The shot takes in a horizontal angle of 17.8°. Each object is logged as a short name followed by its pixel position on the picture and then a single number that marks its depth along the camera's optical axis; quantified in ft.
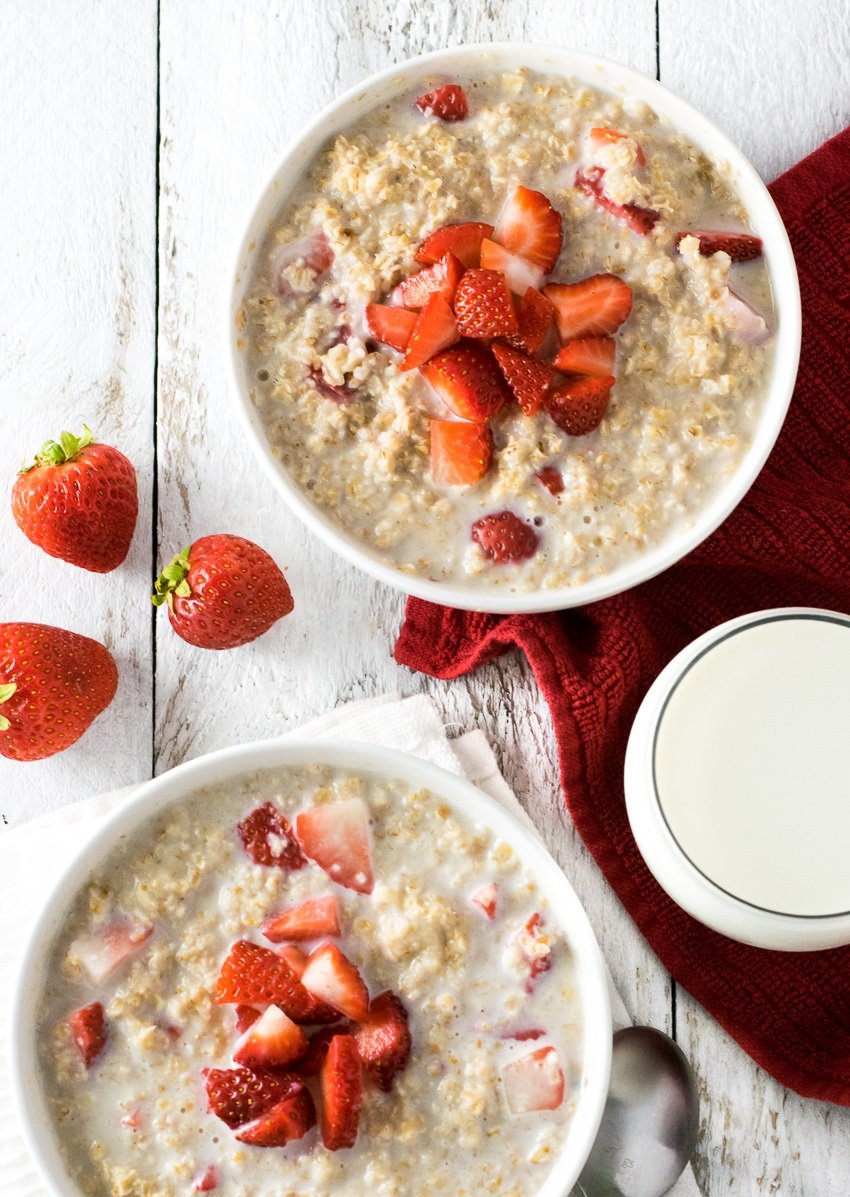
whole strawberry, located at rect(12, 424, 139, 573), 2.49
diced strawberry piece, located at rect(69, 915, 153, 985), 2.37
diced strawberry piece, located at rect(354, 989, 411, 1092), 2.35
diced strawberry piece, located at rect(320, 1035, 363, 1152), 2.33
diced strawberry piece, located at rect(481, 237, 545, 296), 2.40
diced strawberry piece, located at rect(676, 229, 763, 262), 2.44
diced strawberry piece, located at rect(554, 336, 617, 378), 2.41
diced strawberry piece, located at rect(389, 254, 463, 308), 2.40
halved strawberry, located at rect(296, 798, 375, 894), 2.39
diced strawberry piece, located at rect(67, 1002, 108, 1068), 2.36
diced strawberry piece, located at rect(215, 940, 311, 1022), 2.36
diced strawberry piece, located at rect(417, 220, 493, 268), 2.41
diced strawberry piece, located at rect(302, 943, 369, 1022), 2.35
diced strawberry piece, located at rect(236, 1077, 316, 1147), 2.33
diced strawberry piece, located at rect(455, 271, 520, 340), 2.38
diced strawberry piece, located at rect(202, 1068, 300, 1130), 2.34
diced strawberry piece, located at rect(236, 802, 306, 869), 2.39
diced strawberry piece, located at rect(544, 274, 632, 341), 2.41
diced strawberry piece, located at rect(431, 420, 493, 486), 2.40
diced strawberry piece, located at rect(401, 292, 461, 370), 2.39
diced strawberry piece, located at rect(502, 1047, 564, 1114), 2.37
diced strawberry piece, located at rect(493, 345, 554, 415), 2.41
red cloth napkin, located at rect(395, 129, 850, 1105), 2.52
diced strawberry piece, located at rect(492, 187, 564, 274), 2.41
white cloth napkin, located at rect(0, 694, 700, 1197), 2.46
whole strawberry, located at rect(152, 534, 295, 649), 2.48
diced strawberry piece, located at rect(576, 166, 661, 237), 2.43
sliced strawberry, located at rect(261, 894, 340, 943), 2.37
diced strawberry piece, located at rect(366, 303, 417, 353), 2.41
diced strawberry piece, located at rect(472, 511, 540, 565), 2.42
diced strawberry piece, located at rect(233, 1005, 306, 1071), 2.34
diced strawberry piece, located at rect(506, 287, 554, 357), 2.41
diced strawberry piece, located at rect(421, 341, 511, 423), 2.40
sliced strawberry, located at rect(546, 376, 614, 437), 2.40
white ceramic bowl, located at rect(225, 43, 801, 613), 2.41
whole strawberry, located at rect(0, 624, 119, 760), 2.47
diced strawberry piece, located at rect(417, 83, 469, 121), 2.46
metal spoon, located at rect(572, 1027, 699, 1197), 2.48
